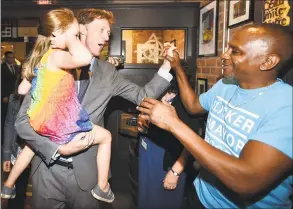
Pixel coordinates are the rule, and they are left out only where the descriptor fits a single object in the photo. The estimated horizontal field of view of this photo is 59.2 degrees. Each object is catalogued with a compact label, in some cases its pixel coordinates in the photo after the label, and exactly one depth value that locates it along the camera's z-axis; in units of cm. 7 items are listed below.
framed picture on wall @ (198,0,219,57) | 118
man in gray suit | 80
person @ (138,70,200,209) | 88
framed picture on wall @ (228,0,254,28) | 90
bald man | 51
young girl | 71
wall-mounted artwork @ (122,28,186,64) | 112
